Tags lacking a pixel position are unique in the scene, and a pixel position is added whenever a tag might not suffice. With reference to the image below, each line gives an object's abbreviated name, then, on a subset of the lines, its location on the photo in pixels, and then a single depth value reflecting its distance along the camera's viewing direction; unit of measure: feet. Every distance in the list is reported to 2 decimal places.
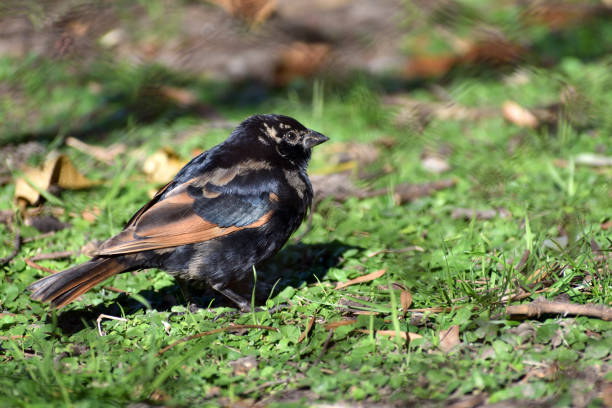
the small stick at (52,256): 30.86
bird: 25.57
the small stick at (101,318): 24.99
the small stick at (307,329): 23.30
